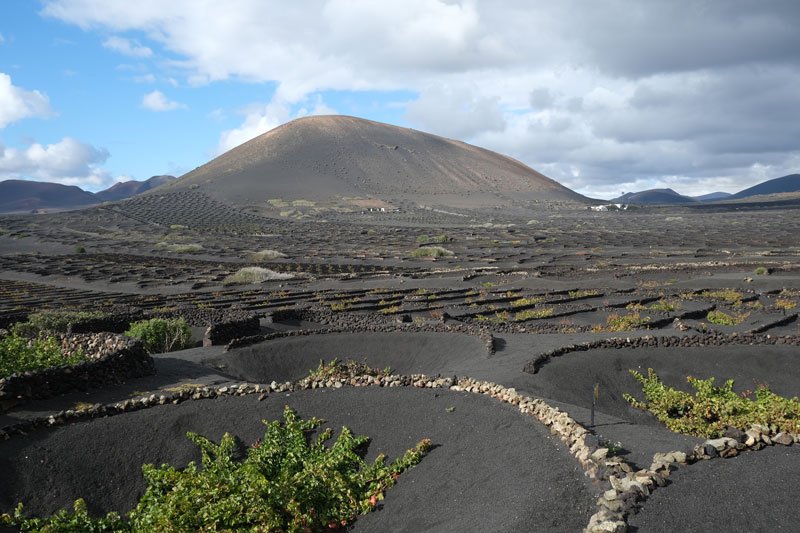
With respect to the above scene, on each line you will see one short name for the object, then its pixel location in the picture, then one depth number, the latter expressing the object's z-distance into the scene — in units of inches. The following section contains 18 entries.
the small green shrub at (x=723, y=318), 949.8
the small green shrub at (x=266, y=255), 2495.3
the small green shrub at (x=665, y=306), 1075.5
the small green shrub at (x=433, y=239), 3023.4
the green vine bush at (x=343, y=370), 721.9
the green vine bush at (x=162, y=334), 861.8
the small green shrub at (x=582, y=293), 1293.8
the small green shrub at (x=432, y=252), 2429.9
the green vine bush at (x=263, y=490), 349.7
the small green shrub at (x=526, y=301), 1185.5
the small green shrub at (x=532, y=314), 1064.0
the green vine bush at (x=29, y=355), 595.5
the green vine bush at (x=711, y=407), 479.2
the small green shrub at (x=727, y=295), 1163.9
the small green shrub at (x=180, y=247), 2883.9
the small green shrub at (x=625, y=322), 893.8
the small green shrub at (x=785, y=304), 1059.2
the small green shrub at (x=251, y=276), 1781.5
